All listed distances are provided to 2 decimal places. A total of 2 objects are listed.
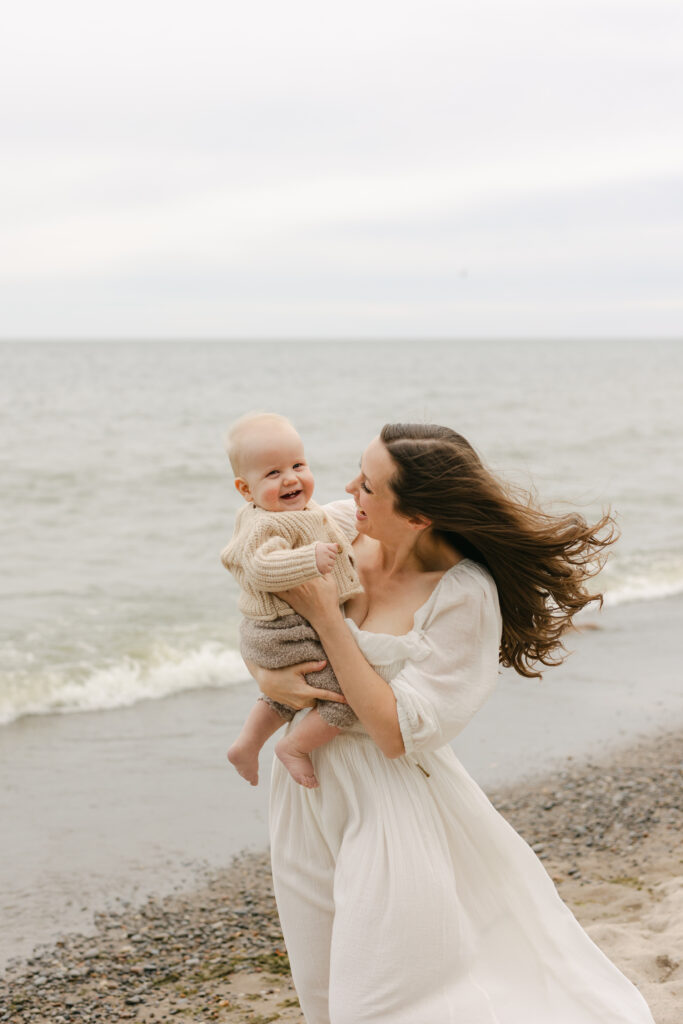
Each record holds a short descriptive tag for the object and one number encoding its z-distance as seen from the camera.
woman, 2.63
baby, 2.73
